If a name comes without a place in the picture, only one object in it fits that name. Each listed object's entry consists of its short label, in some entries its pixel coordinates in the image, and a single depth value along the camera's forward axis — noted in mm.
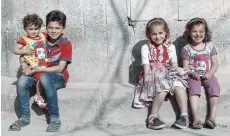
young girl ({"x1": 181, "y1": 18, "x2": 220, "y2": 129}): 4348
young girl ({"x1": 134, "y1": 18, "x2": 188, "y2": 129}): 4289
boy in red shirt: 4297
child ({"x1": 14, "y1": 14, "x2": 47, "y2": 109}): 4652
